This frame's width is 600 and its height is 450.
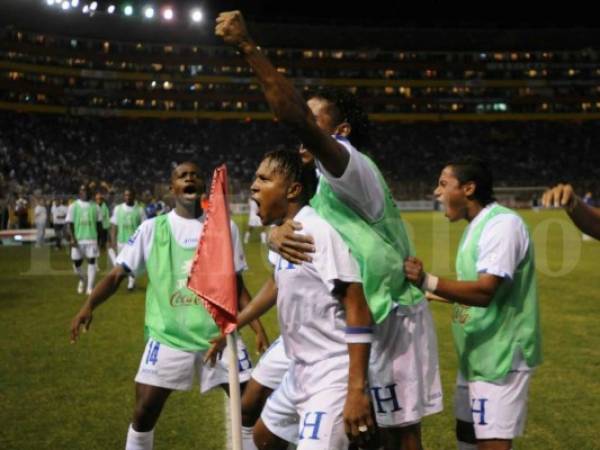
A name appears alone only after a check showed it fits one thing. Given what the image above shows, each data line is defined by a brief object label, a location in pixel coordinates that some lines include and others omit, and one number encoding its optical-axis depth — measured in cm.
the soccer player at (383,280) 350
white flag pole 330
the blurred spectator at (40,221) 3042
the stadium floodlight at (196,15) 7662
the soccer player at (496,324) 413
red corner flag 356
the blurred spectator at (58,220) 3034
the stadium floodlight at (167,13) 6776
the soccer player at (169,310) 530
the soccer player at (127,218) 1778
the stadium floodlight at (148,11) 6803
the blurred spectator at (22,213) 3606
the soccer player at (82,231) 1706
